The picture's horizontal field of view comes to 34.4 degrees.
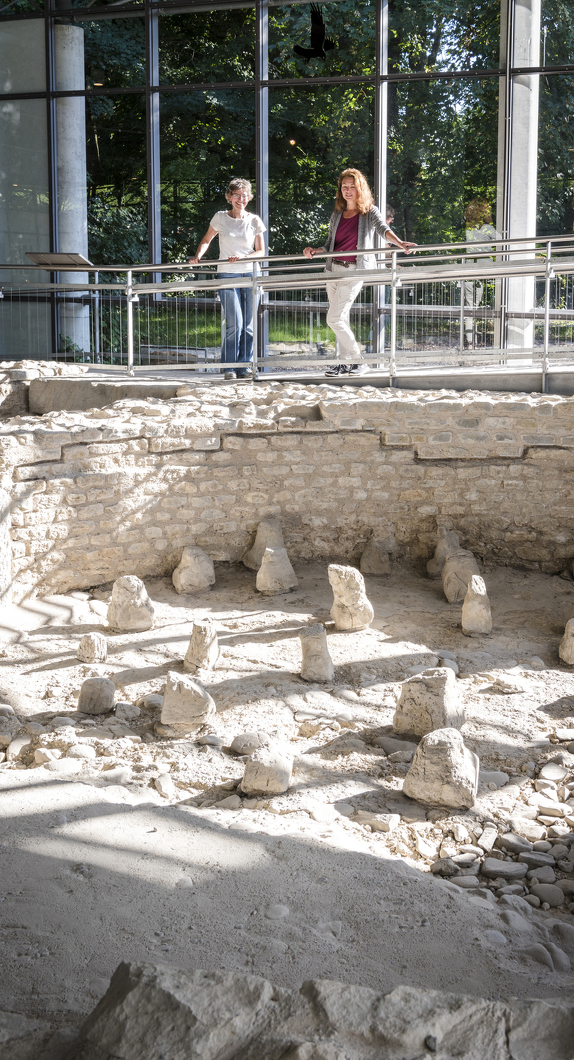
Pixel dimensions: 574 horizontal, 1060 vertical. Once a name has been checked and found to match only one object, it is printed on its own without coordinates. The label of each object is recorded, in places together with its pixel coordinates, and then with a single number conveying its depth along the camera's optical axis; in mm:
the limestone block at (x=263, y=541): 7668
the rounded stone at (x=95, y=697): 5289
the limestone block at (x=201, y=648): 5883
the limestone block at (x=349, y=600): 6688
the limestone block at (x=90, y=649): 5906
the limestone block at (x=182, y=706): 5133
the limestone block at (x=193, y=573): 7336
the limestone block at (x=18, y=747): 4812
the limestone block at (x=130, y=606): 6402
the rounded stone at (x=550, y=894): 3781
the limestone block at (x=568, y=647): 6215
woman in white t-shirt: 9070
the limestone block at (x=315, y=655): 5836
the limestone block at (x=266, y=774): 4422
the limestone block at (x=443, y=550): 7871
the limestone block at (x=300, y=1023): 2143
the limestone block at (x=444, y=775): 4395
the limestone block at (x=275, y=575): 7395
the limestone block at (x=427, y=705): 5133
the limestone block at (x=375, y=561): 7996
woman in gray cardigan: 8609
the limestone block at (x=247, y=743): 4895
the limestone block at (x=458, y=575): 7309
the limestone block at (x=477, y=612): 6676
